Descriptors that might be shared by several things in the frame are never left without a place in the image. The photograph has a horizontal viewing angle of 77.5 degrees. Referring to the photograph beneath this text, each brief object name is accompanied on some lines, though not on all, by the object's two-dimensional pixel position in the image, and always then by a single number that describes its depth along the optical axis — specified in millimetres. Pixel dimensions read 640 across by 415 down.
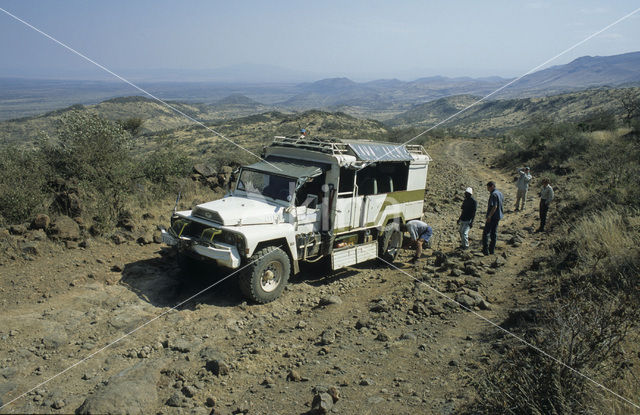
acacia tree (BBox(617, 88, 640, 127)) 29653
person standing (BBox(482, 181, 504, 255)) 9156
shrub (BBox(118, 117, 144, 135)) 23723
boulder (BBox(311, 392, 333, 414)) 3867
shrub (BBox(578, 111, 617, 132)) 25883
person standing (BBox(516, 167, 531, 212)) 13562
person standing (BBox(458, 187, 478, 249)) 9367
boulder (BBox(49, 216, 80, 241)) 7629
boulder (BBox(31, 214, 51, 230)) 7578
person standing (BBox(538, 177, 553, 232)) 11152
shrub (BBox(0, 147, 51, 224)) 7840
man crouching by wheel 9195
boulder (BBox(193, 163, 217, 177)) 13126
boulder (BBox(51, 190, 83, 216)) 8422
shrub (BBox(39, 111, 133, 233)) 8984
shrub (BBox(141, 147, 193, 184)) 12398
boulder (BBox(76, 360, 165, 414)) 3605
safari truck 6496
